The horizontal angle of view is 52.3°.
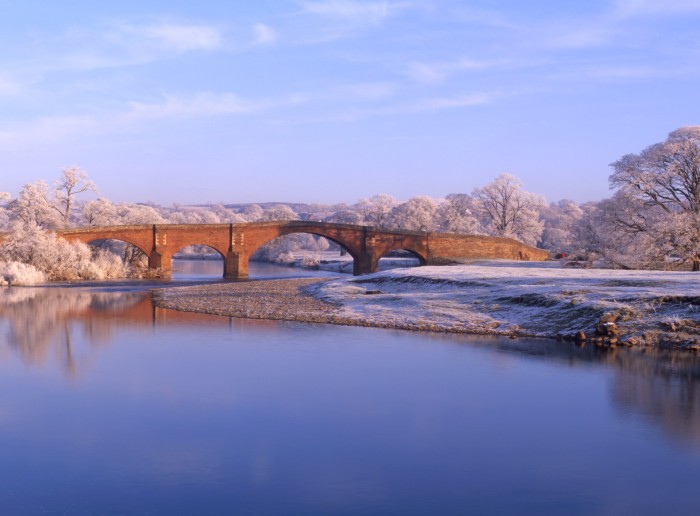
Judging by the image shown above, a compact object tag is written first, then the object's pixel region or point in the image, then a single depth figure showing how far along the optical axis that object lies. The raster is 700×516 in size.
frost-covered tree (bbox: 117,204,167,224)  75.38
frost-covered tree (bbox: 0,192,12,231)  78.45
